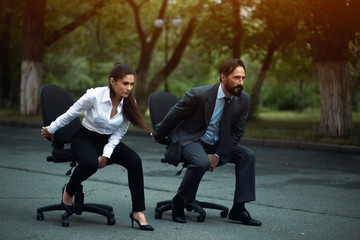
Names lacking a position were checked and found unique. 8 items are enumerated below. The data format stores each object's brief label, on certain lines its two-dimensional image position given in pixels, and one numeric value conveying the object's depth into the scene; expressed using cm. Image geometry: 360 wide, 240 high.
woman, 552
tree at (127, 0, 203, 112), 2589
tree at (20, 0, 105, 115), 2128
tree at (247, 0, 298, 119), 2216
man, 582
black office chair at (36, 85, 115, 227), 567
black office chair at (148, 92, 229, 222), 608
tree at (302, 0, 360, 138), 1467
